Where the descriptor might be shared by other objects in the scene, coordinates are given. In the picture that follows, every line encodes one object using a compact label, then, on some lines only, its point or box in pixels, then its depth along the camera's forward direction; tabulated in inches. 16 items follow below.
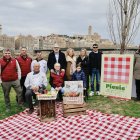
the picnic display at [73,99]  148.7
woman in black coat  183.5
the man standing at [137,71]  179.8
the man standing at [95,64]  191.3
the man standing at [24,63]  171.1
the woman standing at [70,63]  179.8
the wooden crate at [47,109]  143.8
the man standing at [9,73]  157.6
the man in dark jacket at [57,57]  178.9
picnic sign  185.5
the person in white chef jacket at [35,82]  157.8
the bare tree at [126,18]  235.6
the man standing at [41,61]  178.8
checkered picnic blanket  119.7
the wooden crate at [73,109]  147.9
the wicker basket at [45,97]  142.3
